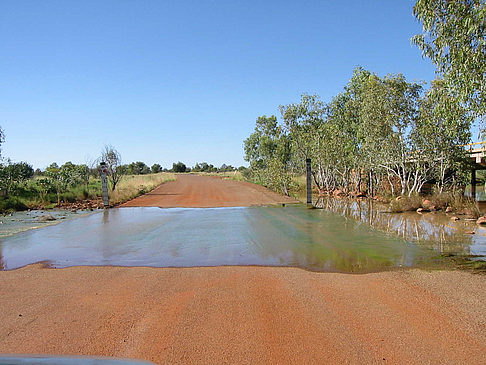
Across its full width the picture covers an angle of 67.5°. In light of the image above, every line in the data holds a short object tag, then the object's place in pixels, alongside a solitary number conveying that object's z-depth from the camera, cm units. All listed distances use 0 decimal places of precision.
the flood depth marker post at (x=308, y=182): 1790
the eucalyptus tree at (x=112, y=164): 2607
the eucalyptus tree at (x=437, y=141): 1730
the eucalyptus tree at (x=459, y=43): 684
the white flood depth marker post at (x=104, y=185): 1909
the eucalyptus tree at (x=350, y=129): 2491
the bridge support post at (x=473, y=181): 2647
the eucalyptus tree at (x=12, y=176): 2008
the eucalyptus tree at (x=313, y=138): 2738
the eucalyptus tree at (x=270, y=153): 2681
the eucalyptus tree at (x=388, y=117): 1905
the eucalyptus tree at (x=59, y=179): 2320
